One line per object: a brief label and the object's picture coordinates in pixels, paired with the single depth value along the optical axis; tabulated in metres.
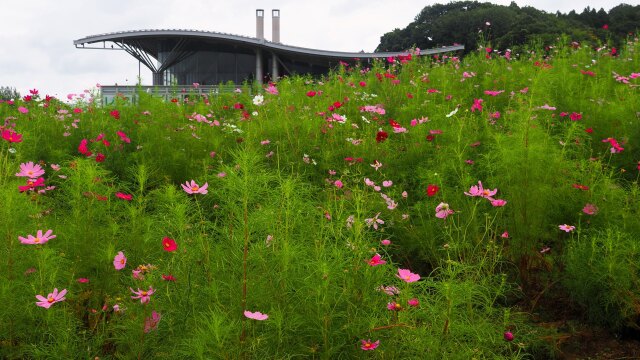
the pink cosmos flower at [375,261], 1.79
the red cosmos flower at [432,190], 2.68
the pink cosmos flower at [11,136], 2.95
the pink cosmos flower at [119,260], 2.10
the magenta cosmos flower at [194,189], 2.11
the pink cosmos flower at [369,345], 1.62
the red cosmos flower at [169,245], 1.75
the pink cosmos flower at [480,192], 2.52
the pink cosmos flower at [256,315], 1.51
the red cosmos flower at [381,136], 3.46
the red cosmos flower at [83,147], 3.41
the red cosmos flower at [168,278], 1.76
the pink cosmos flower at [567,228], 2.70
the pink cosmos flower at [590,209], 2.94
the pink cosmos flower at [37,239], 1.93
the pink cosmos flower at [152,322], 1.76
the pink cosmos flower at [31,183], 2.44
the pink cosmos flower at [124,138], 4.32
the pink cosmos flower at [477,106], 4.61
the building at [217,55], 27.12
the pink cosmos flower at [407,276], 1.77
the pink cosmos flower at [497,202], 2.58
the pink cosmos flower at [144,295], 1.73
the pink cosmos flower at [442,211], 2.47
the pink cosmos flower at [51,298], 1.75
